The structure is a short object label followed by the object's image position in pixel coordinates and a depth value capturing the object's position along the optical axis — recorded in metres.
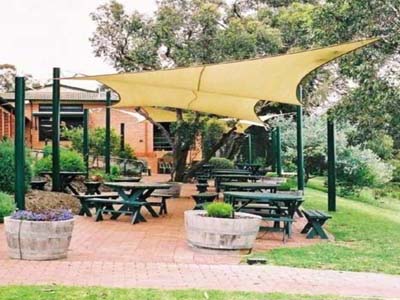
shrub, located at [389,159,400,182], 21.81
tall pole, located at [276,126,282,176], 16.58
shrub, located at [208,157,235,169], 21.47
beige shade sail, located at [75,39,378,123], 6.95
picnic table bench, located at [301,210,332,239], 8.12
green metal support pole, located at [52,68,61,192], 11.70
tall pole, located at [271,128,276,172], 19.36
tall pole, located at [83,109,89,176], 15.62
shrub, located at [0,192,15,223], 8.75
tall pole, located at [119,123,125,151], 21.50
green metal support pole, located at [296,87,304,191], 11.83
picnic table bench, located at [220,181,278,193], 10.02
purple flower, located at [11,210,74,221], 6.04
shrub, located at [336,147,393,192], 16.42
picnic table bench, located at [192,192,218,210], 9.81
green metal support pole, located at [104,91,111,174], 15.79
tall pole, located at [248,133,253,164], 22.29
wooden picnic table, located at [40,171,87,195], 12.65
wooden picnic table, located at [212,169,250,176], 15.11
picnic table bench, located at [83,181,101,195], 11.51
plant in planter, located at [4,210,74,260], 5.95
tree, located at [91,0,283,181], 14.89
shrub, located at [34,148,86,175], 14.15
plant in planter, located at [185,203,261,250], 6.70
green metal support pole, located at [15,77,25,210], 8.03
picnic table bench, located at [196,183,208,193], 13.36
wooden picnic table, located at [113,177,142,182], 13.07
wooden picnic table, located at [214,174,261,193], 13.59
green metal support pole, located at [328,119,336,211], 11.03
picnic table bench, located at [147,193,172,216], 10.54
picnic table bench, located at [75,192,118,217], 9.88
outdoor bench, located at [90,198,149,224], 9.34
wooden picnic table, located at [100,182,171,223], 9.36
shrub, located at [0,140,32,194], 10.88
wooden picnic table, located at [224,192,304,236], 7.95
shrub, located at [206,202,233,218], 6.84
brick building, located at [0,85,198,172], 27.41
